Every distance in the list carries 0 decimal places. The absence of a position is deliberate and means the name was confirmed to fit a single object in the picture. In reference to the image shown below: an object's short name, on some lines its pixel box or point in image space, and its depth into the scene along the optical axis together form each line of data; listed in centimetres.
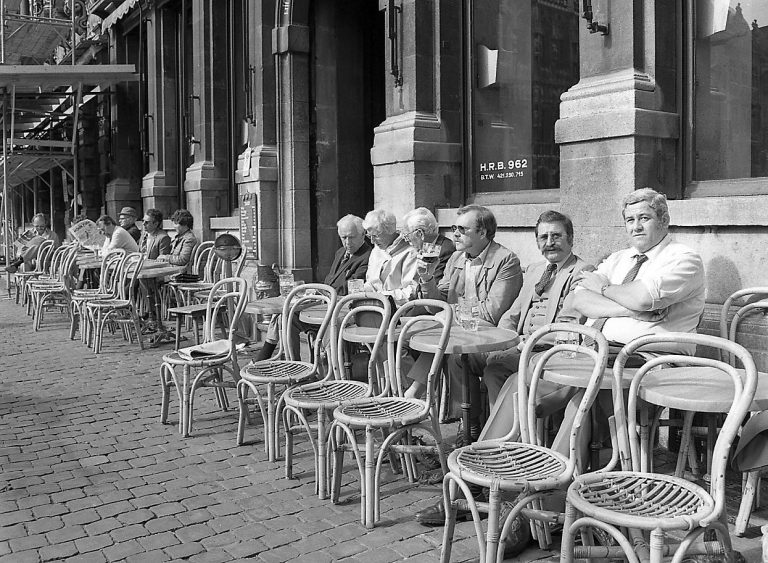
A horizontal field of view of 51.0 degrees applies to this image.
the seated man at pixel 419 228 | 584
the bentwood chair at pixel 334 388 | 412
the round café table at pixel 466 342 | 400
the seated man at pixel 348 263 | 634
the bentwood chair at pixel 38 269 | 1268
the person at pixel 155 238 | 1061
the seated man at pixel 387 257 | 598
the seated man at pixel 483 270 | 513
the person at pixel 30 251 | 1374
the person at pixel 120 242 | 1069
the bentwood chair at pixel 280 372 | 471
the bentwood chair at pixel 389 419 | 371
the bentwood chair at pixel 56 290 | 1042
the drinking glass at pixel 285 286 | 641
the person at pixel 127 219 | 1174
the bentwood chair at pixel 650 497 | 246
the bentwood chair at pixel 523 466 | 288
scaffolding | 1406
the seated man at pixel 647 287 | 394
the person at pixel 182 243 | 962
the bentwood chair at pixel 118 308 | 846
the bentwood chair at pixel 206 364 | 534
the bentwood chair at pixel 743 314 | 341
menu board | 996
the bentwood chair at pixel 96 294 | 909
